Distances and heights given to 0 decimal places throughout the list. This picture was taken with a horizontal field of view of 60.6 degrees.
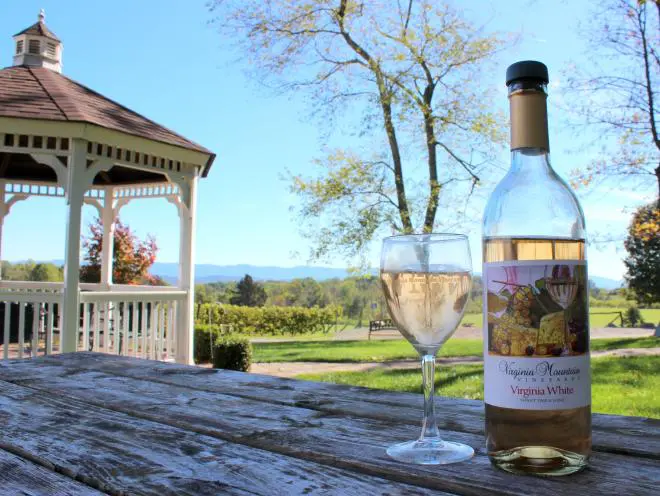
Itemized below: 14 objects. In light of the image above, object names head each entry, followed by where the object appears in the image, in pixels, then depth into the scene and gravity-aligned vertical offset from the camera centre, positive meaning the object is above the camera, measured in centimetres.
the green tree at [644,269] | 2541 +74
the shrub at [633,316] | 2769 -153
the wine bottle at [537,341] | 81 -8
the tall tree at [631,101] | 942 +316
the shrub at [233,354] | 909 -114
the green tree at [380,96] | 1438 +491
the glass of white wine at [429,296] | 92 -2
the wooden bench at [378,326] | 2285 -169
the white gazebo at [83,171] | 654 +161
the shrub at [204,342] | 1116 -117
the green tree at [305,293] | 3016 -53
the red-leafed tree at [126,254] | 1559 +80
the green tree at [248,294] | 2914 -56
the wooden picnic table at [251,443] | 77 -28
